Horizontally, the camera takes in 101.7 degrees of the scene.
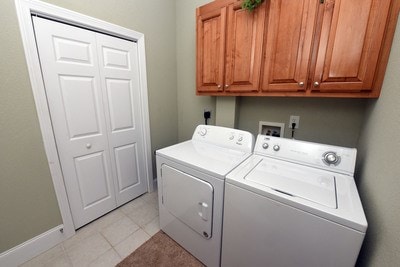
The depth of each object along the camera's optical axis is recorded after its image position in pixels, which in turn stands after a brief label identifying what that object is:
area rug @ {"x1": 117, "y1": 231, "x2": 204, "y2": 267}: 1.40
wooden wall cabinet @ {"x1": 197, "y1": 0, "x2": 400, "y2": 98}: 0.96
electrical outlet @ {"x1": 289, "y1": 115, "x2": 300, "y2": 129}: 1.60
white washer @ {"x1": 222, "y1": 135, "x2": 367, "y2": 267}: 0.75
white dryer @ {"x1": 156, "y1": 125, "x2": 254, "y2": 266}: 1.17
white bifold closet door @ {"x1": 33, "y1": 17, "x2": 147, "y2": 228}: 1.41
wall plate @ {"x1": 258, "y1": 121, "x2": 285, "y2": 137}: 1.70
